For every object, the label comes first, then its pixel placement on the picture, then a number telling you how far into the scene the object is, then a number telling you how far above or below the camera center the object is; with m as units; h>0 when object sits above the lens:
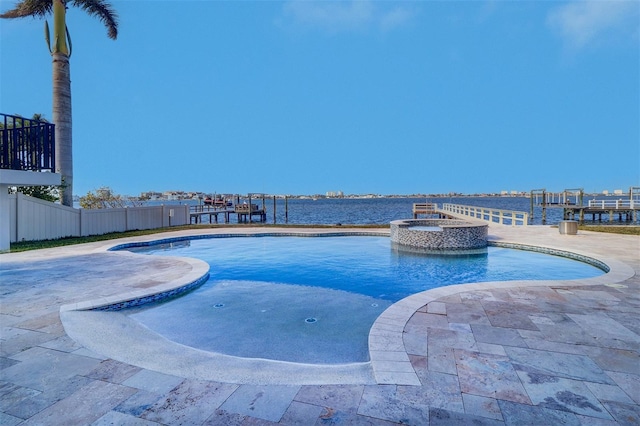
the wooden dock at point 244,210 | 36.19 -0.42
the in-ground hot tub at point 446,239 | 10.45 -1.02
